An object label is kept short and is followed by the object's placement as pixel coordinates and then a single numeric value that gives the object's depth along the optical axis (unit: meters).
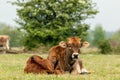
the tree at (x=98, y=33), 116.12
